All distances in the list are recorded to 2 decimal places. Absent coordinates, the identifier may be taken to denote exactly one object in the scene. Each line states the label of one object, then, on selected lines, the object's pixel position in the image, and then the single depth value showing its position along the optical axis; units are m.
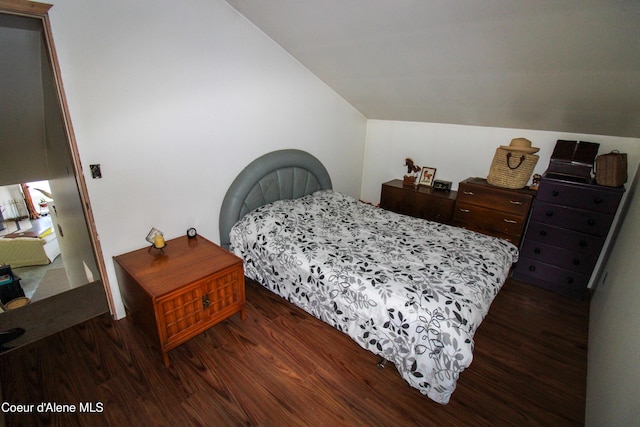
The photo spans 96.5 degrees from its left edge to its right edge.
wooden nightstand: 1.75
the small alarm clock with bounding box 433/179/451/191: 3.47
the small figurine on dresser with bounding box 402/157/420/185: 3.66
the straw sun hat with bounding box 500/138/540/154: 2.66
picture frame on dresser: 3.62
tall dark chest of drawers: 2.41
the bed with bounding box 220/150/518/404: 1.61
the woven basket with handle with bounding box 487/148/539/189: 2.73
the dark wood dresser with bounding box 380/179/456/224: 3.27
